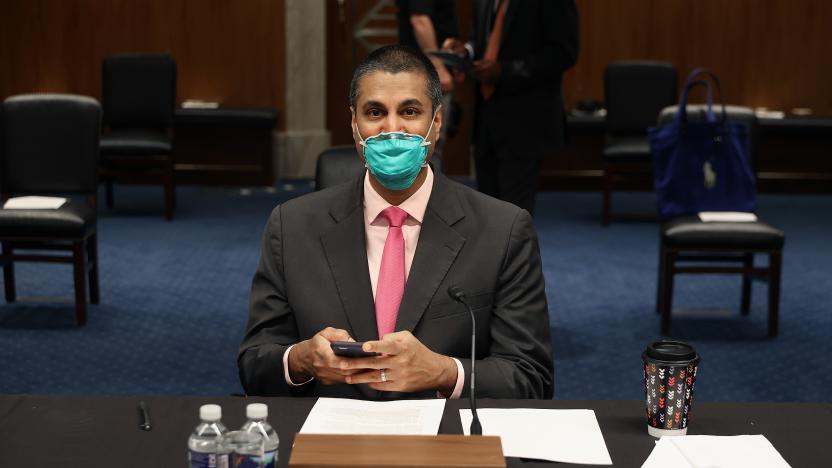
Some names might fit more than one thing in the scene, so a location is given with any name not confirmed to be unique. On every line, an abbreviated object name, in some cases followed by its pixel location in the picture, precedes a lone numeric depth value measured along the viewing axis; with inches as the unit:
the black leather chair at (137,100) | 369.4
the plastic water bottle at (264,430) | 81.9
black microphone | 91.5
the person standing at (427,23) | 262.2
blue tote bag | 237.8
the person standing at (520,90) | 217.5
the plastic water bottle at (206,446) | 80.9
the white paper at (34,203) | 248.1
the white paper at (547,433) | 93.1
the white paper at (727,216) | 241.1
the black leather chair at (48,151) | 267.1
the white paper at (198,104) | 419.8
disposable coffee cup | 97.1
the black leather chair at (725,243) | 237.3
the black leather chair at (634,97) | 374.6
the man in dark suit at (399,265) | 115.6
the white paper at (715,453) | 90.9
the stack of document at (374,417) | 95.3
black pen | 98.1
